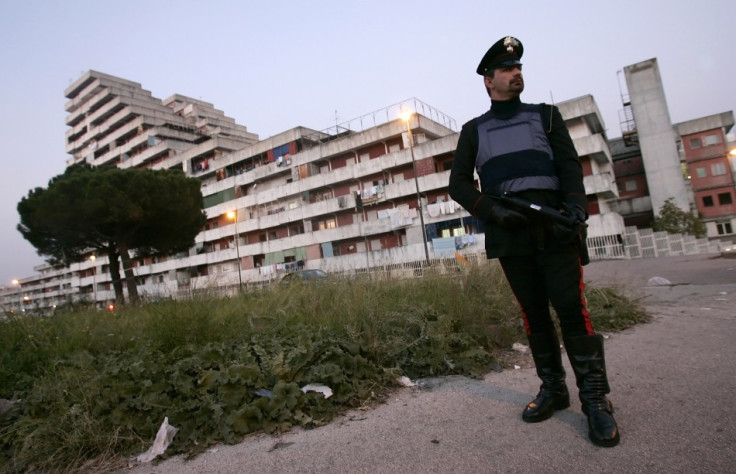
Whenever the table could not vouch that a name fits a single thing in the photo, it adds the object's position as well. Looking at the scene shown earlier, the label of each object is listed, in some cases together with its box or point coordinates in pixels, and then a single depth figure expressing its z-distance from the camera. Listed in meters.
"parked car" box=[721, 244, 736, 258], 13.25
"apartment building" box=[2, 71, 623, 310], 33.66
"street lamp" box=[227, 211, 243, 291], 44.10
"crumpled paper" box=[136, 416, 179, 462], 2.42
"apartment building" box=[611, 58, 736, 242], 35.56
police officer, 2.24
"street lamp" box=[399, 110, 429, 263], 26.27
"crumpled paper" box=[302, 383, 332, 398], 2.83
